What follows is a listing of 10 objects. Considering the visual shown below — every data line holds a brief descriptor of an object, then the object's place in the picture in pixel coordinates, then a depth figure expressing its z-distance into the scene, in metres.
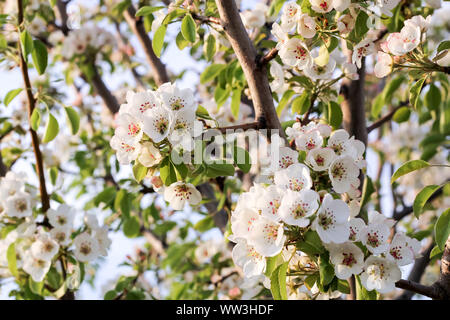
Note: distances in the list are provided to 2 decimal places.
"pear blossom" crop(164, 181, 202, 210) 1.08
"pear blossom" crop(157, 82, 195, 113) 1.05
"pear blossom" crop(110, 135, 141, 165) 1.05
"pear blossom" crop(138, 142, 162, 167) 1.03
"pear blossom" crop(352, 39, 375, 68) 1.11
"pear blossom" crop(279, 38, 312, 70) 1.10
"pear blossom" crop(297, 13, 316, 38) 1.07
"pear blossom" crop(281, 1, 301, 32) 1.09
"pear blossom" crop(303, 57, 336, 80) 1.13
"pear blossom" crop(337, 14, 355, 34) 1.08
